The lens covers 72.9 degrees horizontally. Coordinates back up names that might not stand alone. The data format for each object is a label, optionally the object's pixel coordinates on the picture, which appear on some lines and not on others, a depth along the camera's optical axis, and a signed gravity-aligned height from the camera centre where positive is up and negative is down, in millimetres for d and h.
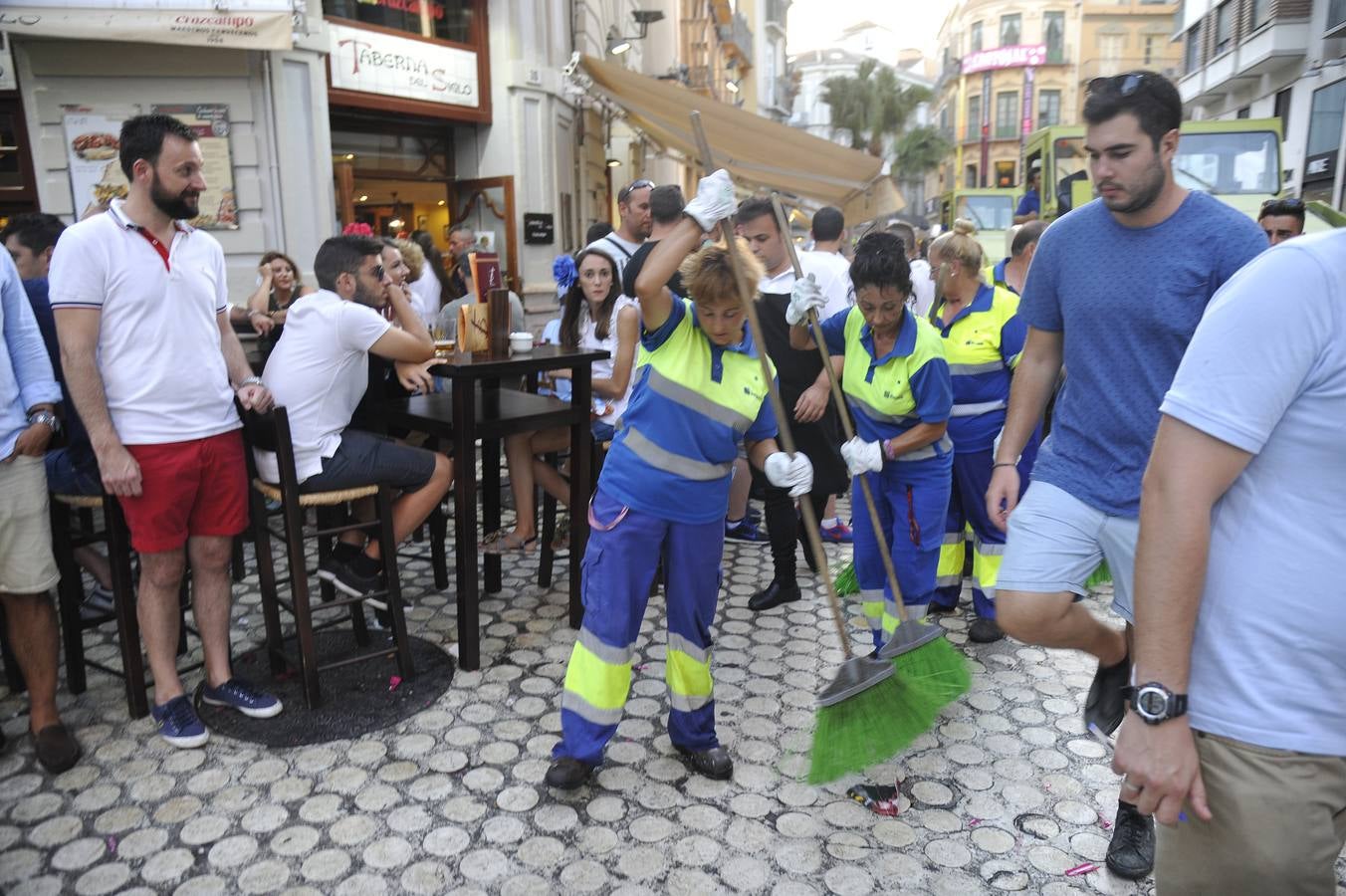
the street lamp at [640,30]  12922 +4116
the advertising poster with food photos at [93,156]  7730 +844
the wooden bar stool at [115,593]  3369 -1268
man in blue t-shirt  2314 -271
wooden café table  3668 -704
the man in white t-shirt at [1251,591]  1277 -501
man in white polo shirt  2984 -430
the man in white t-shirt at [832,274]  5434 -152
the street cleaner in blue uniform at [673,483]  2834 -726
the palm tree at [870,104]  54188 +8431
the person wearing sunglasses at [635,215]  5449 +209
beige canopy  10352 +1204
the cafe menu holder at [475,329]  4309 -351
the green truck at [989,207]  14743 +638
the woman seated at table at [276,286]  6109 -206
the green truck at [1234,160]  9445 +854
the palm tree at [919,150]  56656 +5930
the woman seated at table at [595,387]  4738 -690
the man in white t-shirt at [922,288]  6727 -295
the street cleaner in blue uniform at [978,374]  4121 -567
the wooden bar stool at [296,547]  3389 -1109
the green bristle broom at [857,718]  2568 -1319
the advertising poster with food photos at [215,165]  8070 +794
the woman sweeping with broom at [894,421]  3316 -652
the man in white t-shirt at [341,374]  3480 -455
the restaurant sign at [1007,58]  57688 +11838
